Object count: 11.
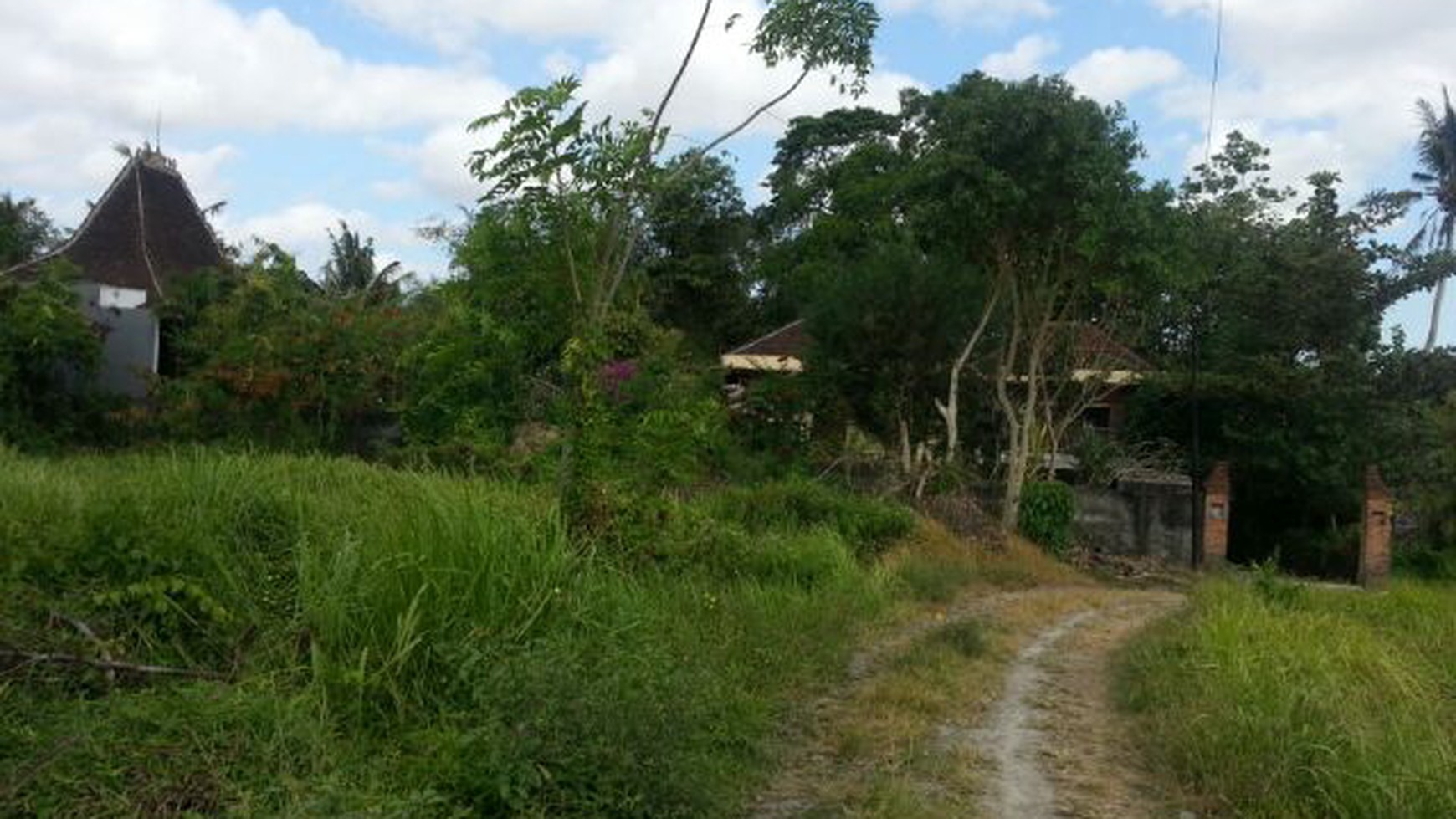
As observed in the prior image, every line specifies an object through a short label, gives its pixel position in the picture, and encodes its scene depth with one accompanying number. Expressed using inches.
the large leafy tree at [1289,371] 1101.7
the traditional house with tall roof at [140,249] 748.0
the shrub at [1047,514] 915.4
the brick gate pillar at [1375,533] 959.6
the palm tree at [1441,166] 1673.2
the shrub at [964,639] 401.4
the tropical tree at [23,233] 1053.5
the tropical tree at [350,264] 1450.5
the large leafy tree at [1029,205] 788.0
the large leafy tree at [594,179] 338.3
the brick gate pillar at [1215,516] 999.0
